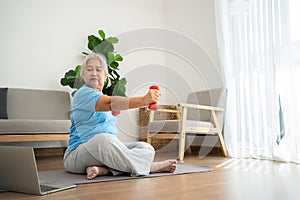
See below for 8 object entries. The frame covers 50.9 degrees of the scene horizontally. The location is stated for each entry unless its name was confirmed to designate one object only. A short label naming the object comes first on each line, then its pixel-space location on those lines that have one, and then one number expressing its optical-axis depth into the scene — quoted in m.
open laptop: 1.17
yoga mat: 1.49
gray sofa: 2.41
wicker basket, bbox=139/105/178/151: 3.53
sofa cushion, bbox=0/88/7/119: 2.90
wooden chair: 2.68
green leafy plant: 3.22
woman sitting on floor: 1.56
